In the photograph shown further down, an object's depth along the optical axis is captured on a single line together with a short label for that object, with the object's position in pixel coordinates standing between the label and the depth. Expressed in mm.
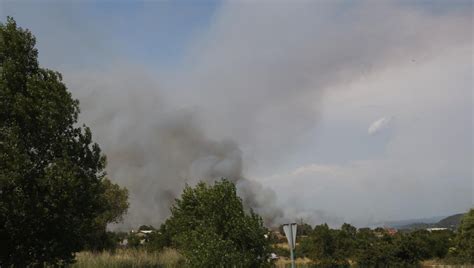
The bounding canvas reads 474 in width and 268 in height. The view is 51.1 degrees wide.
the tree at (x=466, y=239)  36719
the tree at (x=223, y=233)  16328
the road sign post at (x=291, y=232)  13094
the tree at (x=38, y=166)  13180
